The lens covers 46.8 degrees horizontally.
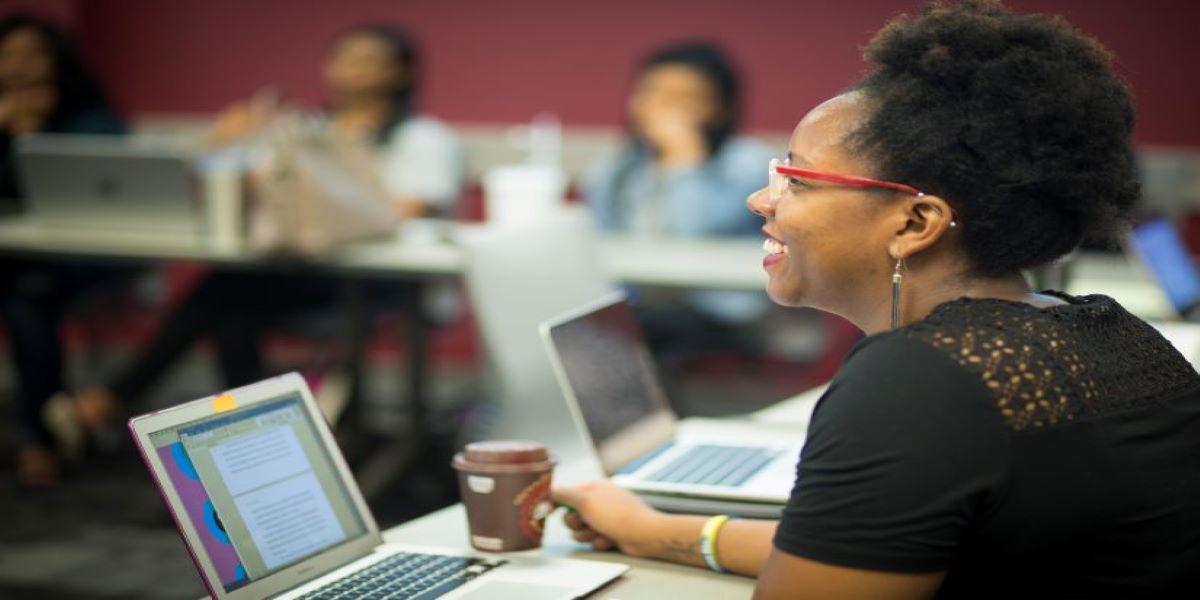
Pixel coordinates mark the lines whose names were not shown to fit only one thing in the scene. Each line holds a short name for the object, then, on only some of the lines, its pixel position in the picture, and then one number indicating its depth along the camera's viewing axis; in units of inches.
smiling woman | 46.3
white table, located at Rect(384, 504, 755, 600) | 58.2
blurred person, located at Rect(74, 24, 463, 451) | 176.6
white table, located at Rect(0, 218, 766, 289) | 148.8
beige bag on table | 153.2
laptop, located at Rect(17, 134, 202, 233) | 163.6
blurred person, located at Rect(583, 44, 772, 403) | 174.2
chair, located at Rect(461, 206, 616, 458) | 100.3
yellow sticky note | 56.9
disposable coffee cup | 61.7
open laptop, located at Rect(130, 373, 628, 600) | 54.2
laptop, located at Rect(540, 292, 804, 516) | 69.6
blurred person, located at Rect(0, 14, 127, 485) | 179.6
